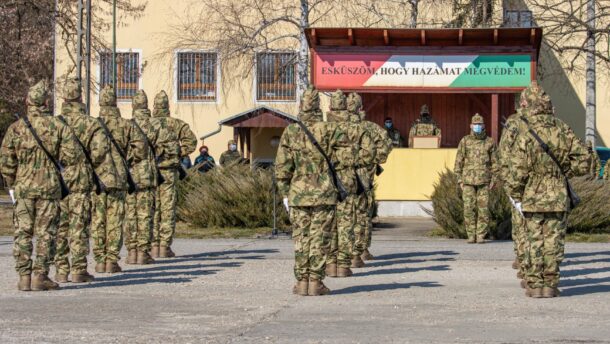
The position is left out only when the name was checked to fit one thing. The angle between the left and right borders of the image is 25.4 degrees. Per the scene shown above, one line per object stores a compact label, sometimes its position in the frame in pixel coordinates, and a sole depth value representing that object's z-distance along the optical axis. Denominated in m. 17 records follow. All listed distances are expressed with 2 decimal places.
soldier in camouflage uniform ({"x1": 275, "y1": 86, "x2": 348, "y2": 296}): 12.50
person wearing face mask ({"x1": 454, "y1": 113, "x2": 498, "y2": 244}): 19.64
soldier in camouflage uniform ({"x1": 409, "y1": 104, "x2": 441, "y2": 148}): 28.02
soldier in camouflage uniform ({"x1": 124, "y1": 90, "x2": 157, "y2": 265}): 15.89
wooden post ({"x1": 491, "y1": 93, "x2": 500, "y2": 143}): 27.62
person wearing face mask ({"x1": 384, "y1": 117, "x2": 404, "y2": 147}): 28.83
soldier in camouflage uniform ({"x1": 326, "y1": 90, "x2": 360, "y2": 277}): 13.94
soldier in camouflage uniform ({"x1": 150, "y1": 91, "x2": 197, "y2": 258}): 16.39
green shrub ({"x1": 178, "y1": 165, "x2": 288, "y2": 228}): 22.73
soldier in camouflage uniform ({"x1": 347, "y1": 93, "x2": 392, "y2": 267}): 15.76
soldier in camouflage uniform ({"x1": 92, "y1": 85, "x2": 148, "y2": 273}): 14.73
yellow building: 27.45
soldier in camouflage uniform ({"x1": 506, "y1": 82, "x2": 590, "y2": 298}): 12.51
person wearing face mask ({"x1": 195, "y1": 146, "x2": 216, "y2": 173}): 25.92
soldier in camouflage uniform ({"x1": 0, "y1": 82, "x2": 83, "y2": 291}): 12.84
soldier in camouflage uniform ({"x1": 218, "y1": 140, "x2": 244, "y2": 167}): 25.39
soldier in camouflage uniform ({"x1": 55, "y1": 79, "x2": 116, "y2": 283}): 13.59
